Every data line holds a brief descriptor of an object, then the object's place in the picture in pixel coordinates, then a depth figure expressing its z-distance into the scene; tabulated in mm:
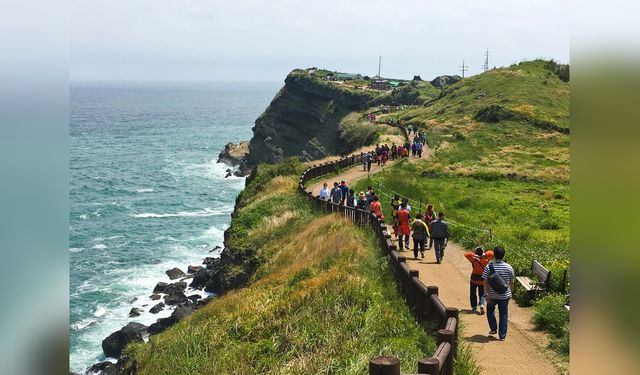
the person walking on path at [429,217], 18302
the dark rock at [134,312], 35781
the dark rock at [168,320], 32000
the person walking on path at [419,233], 16672
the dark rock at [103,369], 27688
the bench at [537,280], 13267
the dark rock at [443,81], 116931
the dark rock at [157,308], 36062
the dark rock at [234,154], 97688
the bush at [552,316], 11295
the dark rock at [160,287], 39875
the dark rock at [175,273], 42500
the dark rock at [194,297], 37000
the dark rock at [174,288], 39031
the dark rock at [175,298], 37062
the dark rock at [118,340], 30744
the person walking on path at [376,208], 18423
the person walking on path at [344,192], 24031
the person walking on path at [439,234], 16125
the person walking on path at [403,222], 17655
